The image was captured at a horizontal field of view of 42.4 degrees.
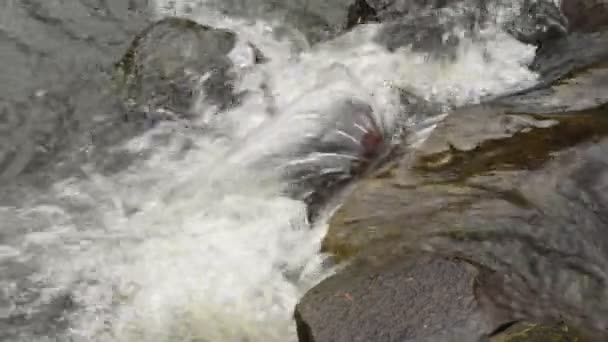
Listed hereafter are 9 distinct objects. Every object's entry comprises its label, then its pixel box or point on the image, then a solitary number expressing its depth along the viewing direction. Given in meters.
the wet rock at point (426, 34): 5.85
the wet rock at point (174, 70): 5.31
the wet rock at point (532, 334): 2.79
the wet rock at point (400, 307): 2.85
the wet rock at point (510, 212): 3.19
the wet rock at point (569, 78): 4.40
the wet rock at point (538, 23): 5.90
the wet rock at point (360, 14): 6.09
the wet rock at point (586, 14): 5.63
